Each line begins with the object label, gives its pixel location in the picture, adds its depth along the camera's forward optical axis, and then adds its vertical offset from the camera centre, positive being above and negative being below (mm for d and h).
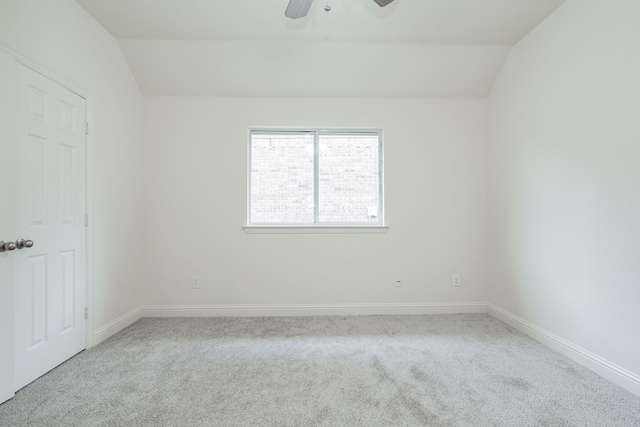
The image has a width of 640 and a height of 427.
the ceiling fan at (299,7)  1705 +1331
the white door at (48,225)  1757 -105
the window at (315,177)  3180 +407
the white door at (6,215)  1612 -28
